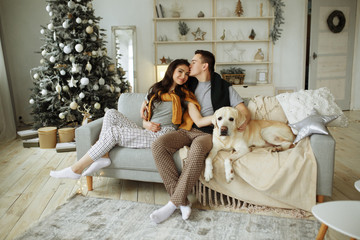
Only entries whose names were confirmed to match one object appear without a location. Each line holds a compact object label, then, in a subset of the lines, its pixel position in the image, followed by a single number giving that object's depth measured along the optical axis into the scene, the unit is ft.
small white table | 3.63
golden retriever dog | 6.61
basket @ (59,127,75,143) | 12.12
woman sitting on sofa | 7.18
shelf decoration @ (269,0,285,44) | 17.15
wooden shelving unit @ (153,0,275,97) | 17.38
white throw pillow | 7.30
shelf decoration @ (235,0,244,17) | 17.25
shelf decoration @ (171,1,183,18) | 17.29
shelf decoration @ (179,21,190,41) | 17.29
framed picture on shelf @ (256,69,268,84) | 17.90
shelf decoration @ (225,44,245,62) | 18.19
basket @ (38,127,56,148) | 11.89
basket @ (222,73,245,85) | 17.30
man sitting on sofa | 6.23
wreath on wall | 17.74
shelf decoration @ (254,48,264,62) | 17.76
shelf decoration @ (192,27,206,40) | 17.50
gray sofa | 6.25
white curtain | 13.74
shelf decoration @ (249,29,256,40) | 17.56
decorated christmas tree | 12.21
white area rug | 5.61
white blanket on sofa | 6.29
